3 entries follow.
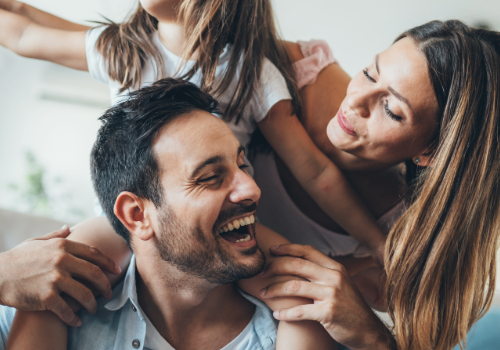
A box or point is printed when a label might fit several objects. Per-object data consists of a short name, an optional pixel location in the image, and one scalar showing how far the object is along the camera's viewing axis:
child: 1.33
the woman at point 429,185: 1.18
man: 1.08
